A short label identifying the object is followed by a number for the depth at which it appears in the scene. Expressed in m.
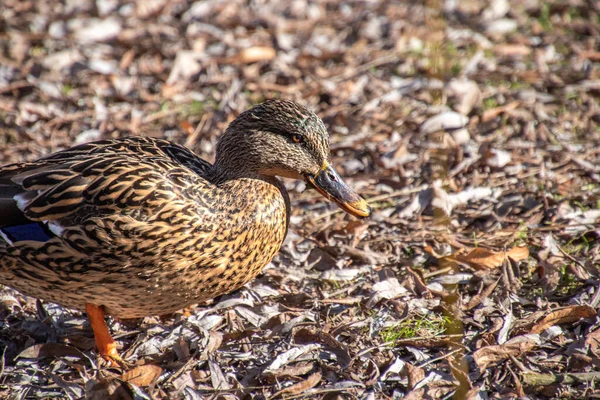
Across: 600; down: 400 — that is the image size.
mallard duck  8.17
